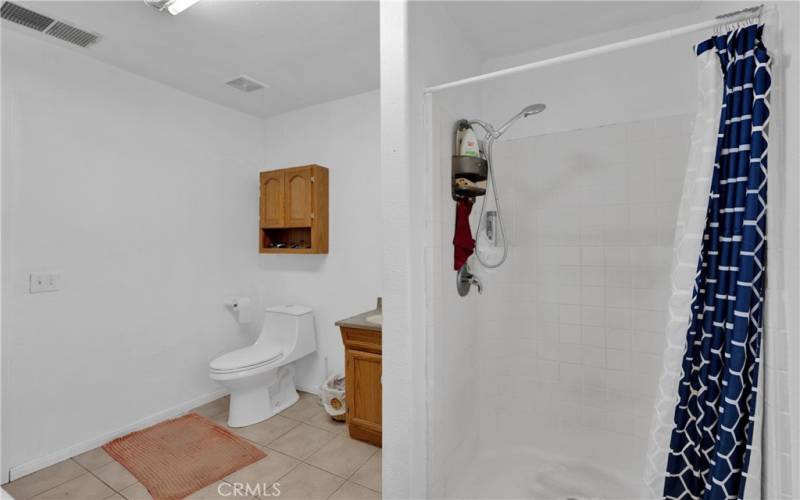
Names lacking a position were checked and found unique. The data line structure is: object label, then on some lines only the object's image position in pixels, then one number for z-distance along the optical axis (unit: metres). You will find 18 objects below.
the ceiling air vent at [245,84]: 2.55
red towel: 1.78
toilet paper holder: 3.02
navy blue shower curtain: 0.95
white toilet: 2.48
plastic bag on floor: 2.56
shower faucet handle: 1.83
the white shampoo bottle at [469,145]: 1.72
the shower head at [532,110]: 1.55
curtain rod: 0.99
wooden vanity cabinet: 2.22
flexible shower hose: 1.76
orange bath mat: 1.94
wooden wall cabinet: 2.89
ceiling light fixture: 1.68
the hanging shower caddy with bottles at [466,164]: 1.70
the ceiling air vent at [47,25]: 1.81
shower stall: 1.75
